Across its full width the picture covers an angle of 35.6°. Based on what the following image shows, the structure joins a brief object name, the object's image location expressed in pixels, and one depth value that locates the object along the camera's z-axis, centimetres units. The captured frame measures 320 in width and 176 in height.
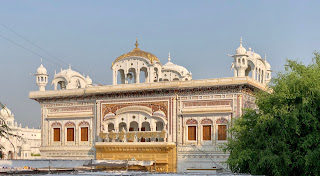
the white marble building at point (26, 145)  6425
